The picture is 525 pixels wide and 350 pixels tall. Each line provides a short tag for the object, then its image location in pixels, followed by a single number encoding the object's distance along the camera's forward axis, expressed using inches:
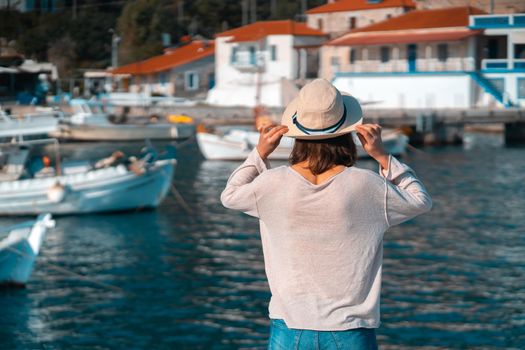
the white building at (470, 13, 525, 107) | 2042.3
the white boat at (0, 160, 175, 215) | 916.0
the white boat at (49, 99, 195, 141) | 1867.6
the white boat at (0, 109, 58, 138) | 1051.9
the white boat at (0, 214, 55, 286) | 579.2
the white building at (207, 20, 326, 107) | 2340.1
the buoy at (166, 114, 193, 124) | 1924.2
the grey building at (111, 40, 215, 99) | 2628.0
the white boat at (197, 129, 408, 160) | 1492.4
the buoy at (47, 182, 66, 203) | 910.4
